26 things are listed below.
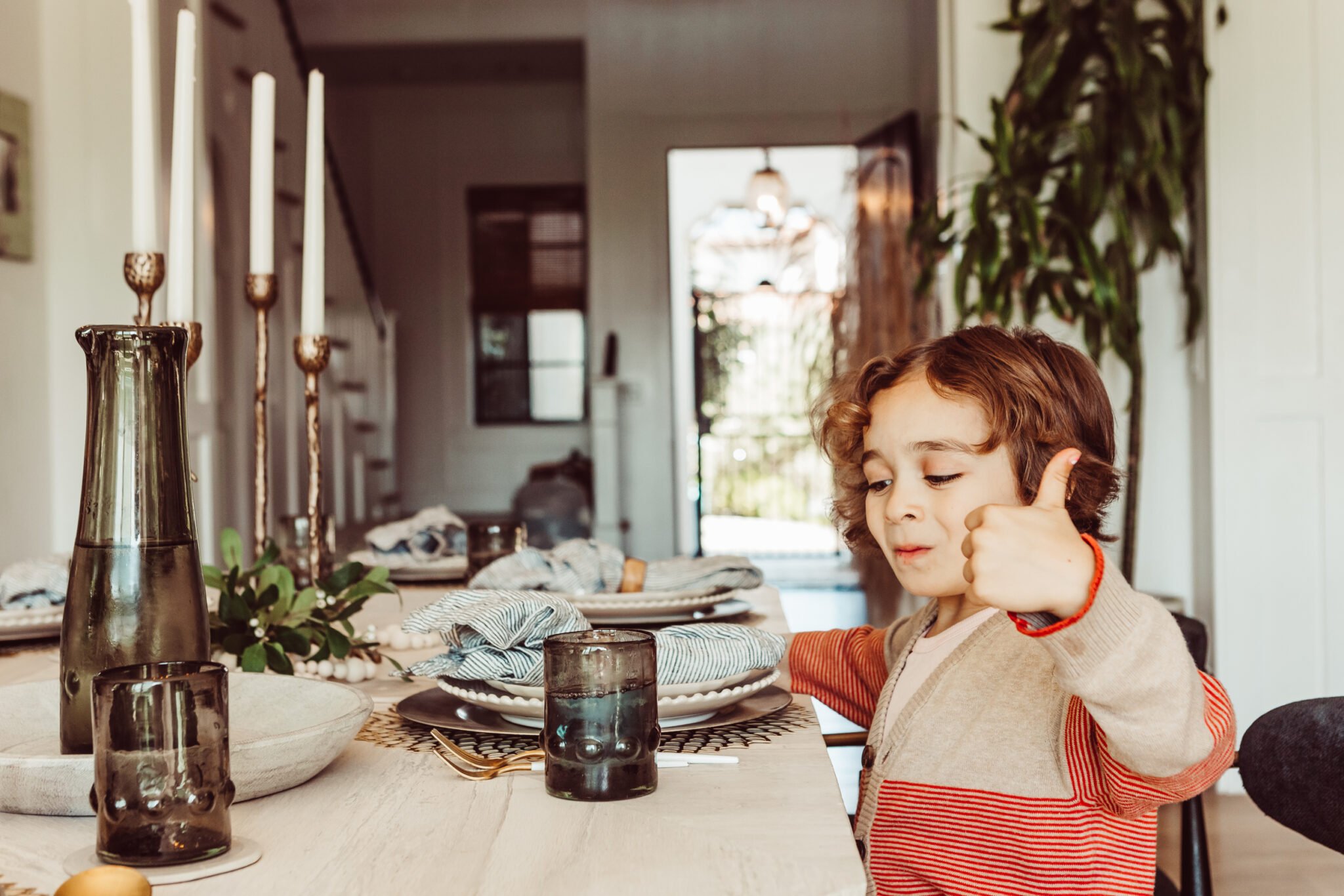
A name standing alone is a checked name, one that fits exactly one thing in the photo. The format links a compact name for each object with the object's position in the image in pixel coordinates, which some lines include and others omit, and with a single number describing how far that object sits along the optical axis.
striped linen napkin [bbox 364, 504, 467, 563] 2.01
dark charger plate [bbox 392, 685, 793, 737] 0.84
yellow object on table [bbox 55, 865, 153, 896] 0.48
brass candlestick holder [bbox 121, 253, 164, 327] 1.15
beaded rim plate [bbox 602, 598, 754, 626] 1.33
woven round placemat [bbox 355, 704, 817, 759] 0.81
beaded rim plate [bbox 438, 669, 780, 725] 0.83
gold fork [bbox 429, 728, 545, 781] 0.74
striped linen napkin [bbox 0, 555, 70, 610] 1.36
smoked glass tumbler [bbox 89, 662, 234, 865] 0.56
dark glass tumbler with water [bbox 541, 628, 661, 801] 0.68
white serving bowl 0.65
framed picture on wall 3.16
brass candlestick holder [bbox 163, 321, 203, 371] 1.12
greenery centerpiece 0.99
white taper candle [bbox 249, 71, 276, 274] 1.29
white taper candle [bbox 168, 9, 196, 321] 1.13
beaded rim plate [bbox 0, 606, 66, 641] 1.26
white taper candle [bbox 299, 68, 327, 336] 1.31
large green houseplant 2.76
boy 0.67
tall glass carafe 0.72
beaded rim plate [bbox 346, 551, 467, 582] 1.85
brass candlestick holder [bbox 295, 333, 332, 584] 1.35
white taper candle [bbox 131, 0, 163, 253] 1.13
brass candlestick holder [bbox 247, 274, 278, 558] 1.33
